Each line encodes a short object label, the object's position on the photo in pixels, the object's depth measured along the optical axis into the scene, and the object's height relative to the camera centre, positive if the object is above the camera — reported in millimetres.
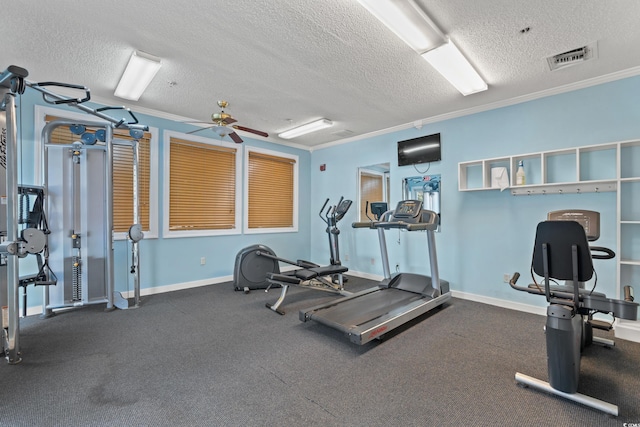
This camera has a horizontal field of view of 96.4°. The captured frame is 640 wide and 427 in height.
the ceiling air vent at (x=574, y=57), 2637 +1503
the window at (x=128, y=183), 4059 +498
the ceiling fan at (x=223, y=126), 3264 +1057
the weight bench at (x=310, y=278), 3623 -838
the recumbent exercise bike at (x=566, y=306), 1799 -609
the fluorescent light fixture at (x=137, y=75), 2770 +1533
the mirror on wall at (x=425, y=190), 4559 +399
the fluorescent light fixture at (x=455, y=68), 2607 +1473
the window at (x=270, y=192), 5539 +491
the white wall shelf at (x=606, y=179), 2920 +379
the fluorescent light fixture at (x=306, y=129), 4700 +1512
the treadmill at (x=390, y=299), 2771 -1059
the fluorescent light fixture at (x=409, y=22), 1989 +1465
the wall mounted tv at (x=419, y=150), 4527 +1057
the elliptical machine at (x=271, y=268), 4195 -806
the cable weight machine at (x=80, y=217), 3305 +3
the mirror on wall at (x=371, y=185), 5762 +614
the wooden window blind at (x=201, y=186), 4590 +511
